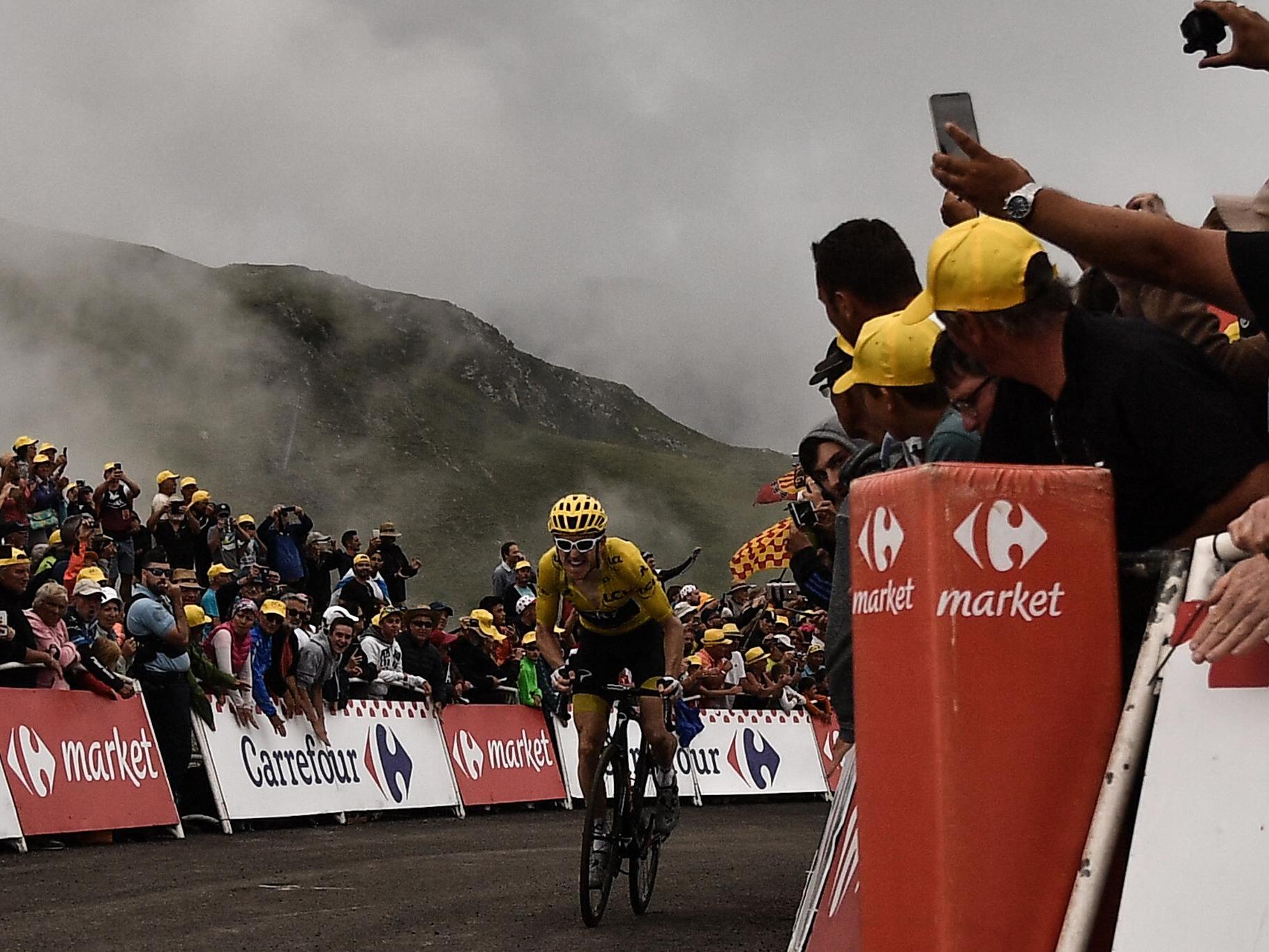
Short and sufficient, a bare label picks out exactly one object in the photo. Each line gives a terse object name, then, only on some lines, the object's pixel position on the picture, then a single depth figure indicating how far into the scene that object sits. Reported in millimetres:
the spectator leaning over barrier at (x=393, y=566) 23844
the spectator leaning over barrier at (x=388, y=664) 18469
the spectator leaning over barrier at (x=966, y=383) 3916
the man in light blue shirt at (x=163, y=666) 15031
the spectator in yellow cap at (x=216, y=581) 18547
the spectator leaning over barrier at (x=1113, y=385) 3133
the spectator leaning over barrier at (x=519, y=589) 23875
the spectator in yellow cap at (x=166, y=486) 20211
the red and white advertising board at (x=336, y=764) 15680
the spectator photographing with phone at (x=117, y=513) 19188
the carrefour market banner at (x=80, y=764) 13141
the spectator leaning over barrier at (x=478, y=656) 20344
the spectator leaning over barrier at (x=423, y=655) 19094
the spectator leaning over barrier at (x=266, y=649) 16219
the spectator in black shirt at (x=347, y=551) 22328
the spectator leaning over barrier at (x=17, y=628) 13594
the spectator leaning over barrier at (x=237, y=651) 16047
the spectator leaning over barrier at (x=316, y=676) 16656
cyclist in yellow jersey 9586
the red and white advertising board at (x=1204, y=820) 2543
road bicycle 9055
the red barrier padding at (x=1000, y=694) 2824
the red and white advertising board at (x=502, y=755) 18984
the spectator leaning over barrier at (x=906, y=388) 4637
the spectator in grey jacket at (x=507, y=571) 24109
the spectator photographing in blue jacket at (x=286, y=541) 21781
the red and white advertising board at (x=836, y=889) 4270
